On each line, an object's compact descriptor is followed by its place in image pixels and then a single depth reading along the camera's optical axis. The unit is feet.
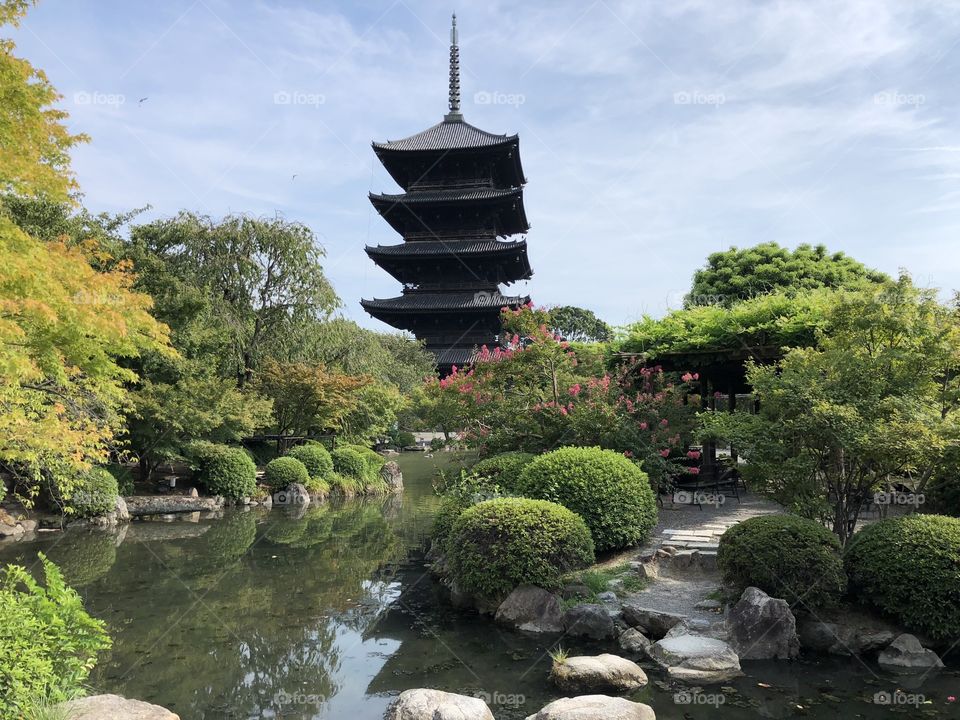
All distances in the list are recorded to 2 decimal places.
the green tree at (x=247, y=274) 57.72
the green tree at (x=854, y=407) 21.09
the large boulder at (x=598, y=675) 16.98
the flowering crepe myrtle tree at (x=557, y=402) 34.50
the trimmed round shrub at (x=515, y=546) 22.56
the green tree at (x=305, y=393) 59.16
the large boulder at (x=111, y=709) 12.12
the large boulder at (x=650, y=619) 20.21
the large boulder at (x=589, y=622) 21.04
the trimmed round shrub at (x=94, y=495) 40.98
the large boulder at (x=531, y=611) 21.84
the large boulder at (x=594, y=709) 14.20
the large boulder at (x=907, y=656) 18.20
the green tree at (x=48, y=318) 21.40
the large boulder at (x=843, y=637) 19.02
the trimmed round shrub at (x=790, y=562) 19.75
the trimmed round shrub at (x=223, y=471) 51.11
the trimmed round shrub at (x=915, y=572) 18.29
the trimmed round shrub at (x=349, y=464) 61.11
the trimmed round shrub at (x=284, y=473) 55.06
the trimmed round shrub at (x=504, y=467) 31.09
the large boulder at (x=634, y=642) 19.67
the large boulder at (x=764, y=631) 18.83
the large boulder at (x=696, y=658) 17.58
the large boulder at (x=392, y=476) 64.75
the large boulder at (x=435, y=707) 14.47
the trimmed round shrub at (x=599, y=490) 26.40
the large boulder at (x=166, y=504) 46.47
